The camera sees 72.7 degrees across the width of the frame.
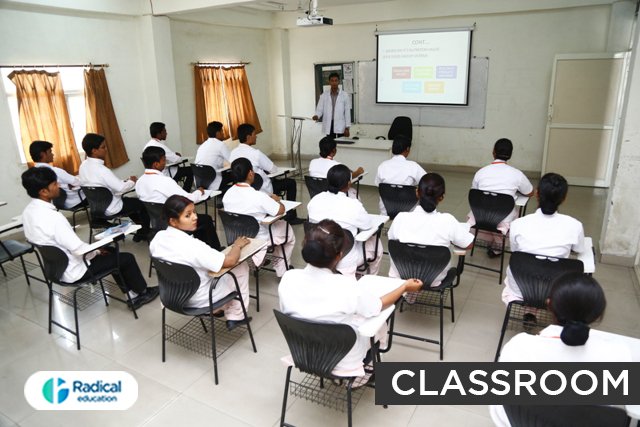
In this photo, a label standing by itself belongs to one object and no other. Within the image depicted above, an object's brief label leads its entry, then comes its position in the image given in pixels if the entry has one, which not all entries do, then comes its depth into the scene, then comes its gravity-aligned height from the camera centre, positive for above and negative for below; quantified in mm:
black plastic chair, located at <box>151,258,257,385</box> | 2611 -1143
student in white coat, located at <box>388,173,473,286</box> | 2873 -829
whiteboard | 7508 -190
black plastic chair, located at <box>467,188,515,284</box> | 3766 -968
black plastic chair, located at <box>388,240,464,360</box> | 2787 -1065
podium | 9414 -745
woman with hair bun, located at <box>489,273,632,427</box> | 1493 -816
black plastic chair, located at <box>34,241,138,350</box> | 3025 -1215
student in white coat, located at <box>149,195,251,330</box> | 2678 -898
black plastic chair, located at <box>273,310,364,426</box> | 1907 -1091
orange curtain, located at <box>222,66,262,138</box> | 8297 +60
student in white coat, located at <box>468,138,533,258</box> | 4000 -750
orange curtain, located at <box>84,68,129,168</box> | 5977 -178
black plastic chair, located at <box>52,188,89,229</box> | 4859 -1099
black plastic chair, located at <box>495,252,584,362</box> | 2480 -1028
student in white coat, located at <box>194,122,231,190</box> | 5676 -662
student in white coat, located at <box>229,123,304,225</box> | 5242 -676
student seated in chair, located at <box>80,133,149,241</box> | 4637 -782
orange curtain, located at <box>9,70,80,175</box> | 5250 -143
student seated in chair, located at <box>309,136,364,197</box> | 4789 -670
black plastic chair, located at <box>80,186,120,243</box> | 4426 -1021
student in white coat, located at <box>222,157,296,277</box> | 3666 -830
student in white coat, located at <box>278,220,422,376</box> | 1975 -863
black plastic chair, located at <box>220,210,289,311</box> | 3532 -1007
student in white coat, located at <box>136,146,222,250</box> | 4152 -764
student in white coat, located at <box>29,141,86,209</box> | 4689 -805
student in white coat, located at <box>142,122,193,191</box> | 5579 -770
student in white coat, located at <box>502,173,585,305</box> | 2711 -825
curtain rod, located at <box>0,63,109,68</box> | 5187 +462
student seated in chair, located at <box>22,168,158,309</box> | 3094 -852
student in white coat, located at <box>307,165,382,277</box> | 3352 -846
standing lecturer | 6977 -210
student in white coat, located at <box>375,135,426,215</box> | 4566 -731
